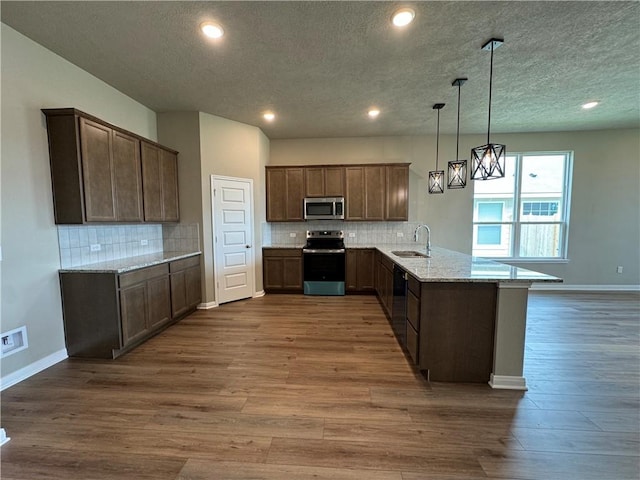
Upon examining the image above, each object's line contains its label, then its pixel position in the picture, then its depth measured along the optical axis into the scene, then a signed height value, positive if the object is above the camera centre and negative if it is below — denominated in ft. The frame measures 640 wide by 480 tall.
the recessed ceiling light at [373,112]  12.43 +5.39
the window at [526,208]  16.25 +0.82
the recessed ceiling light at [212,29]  6.85 +5.21
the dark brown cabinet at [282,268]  15.67 -2.82
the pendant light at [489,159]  7.20 +1.78
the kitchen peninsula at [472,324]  6.96 -2.85
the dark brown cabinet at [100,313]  8.34 -2.96
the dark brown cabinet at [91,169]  7.93 +1.79
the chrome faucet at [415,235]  16.16 -0.87
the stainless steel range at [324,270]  15.25 -2.87
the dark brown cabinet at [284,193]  16.19 +1.79
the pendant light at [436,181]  11.05 +1.76
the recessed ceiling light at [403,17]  6.35 +5.16
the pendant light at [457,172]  9.64 +1.87
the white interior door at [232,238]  13.41 -0.86
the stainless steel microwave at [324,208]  15.87 +0.82
